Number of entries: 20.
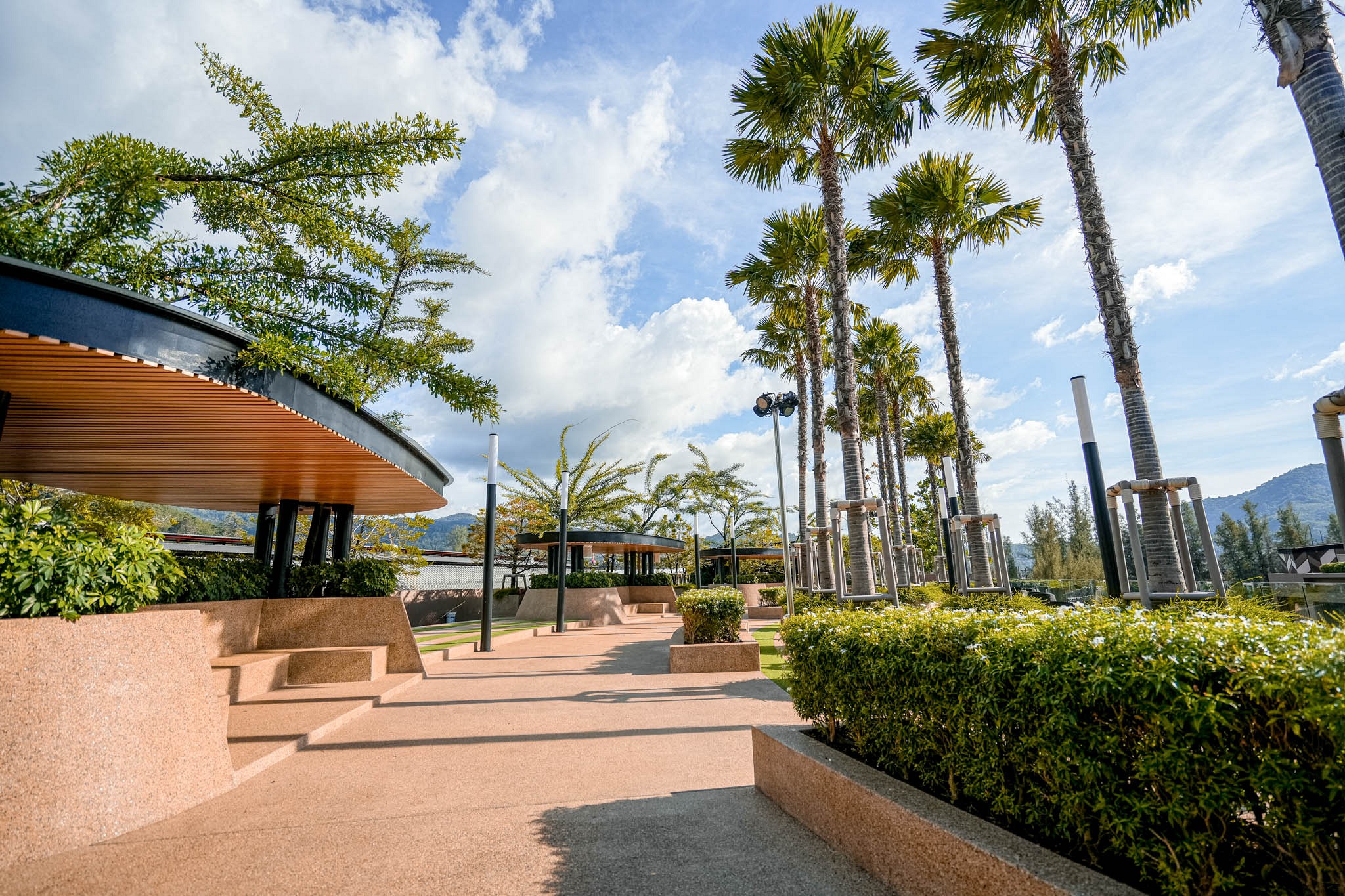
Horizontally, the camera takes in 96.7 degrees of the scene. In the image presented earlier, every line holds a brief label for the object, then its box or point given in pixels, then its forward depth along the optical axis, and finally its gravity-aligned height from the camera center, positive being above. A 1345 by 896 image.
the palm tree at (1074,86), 7.59 +7.78
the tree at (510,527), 29.73 +2.65
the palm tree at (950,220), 13.82 +8.45
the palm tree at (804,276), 17.20 +8.73
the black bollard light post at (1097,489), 7.25 +0.86
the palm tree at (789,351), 19.52 +8.05
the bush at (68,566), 3.44 +0.18
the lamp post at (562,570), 14.89 +0.20
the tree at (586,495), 28.11 +3.93
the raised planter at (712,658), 9.35 -1.30
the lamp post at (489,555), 11.25 +0.49
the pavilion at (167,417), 3.96 +1.68
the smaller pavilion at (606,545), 20.80 +1.22
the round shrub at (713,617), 10.01 -0.72
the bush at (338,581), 9.48 +0.09
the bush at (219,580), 7.53 +0.15
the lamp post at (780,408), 10.91 +3.11
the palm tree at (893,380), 24.41 +8.29
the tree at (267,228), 5.08 +3.42
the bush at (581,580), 21.06 -0.08
